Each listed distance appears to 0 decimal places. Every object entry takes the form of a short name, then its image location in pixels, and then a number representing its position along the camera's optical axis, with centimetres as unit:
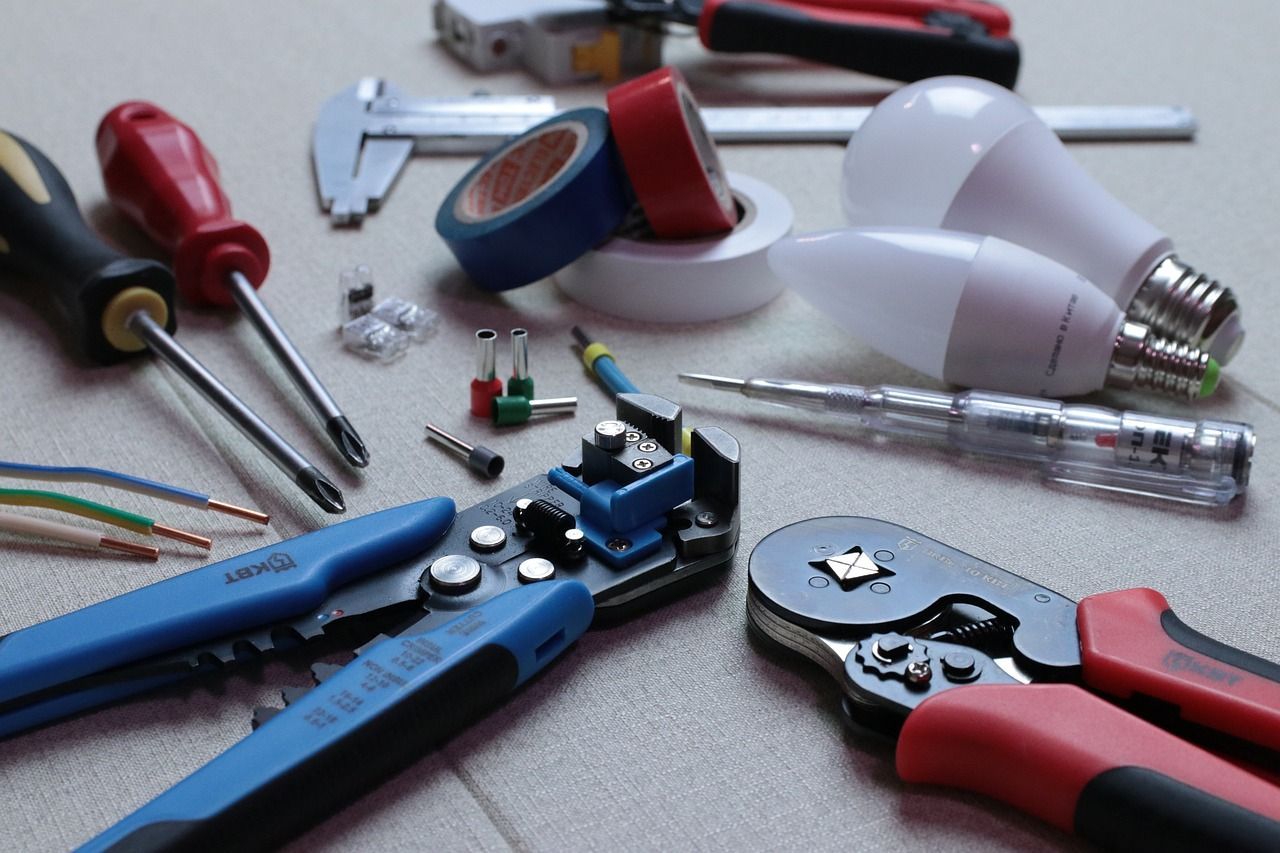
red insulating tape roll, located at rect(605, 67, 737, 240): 81
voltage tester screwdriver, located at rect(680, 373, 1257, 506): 69
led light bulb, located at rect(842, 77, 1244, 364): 79
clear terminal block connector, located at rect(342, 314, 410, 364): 81
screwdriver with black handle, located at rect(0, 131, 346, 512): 75
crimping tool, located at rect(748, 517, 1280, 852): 45
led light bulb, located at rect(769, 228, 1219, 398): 74
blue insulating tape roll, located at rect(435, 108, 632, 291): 81
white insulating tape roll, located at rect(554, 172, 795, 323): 84
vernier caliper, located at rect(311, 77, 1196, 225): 106
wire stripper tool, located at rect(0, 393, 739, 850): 46
